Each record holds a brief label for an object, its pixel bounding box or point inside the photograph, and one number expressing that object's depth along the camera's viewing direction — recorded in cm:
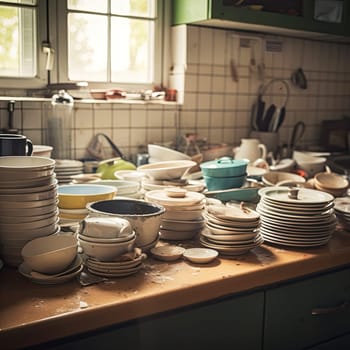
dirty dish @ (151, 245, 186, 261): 119
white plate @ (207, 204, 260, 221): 124
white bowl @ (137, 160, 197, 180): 163
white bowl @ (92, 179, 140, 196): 158
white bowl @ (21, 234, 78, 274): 104
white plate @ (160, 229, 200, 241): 134
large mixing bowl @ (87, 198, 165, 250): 118
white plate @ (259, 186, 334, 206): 134
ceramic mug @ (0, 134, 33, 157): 128
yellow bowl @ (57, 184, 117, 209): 137
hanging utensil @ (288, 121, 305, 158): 269
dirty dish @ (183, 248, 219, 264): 118
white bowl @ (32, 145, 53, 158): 172
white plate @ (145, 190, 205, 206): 133
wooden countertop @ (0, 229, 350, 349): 90
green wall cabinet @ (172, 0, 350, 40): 212
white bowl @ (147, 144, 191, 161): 191
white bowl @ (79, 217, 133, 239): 110
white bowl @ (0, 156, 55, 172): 116
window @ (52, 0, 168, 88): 215
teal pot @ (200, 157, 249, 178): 168
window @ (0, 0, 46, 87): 203
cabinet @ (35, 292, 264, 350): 98
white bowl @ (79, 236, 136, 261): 108
